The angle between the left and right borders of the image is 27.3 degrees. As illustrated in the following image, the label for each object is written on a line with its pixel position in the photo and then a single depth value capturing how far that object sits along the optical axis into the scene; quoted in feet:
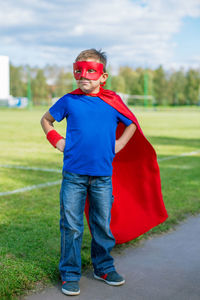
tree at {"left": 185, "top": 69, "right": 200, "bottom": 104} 279.49
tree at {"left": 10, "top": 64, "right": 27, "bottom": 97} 259.60
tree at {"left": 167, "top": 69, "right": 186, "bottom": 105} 286.05
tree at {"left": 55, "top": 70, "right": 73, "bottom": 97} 244.24
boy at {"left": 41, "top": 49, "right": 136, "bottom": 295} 10.00
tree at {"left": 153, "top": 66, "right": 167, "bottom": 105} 280.51
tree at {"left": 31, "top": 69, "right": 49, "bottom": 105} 278.46
